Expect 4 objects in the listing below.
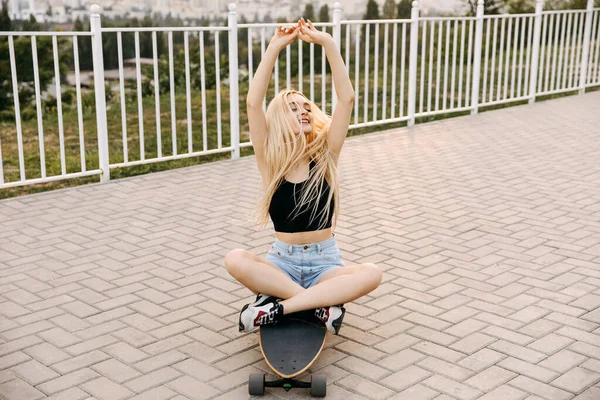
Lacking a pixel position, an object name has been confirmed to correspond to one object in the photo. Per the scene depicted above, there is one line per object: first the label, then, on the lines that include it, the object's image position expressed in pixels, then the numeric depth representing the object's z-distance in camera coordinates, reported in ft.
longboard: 10.42
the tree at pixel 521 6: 48.72
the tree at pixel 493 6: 48.57
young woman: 11.86
